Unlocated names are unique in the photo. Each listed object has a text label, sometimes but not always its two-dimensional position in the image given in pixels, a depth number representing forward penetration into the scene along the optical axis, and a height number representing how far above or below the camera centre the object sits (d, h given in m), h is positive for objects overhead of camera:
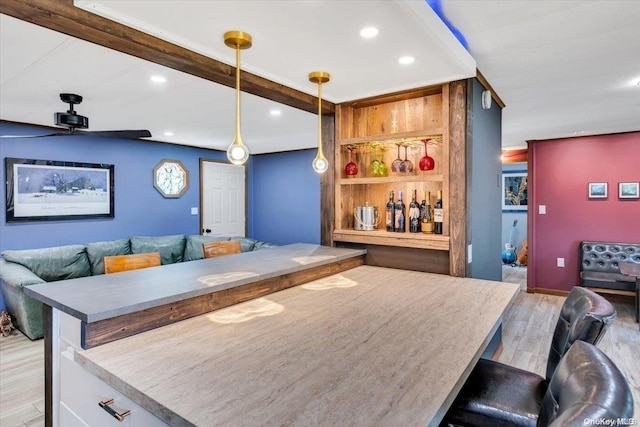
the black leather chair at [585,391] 0.70 -0.39
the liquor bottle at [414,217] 2.72 -0.05
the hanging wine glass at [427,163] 2.63 +0.34
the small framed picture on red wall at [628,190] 4.70 +0.25
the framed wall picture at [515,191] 7.62 +0.39
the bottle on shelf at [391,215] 2.81 -0.04
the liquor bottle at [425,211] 2.67 -0.01
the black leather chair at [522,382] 1.29 -0.70
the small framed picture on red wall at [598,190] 4.88 +0.26
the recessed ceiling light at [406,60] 2.05 +0.86
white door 6.39 +0.22
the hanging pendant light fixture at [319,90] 2.34 +0.82
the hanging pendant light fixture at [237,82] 1.79 +0.70
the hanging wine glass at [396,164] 2.74 +0.34
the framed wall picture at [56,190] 4.18 +0.26
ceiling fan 2.91 +0.72
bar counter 0.89 -0.47
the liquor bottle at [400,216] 2.76 -0.04
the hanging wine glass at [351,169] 2.95 +0.34
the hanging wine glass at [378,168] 2.84 +0.33
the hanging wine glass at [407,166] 2.73 +0.33
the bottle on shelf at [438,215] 2.56 -0.04
